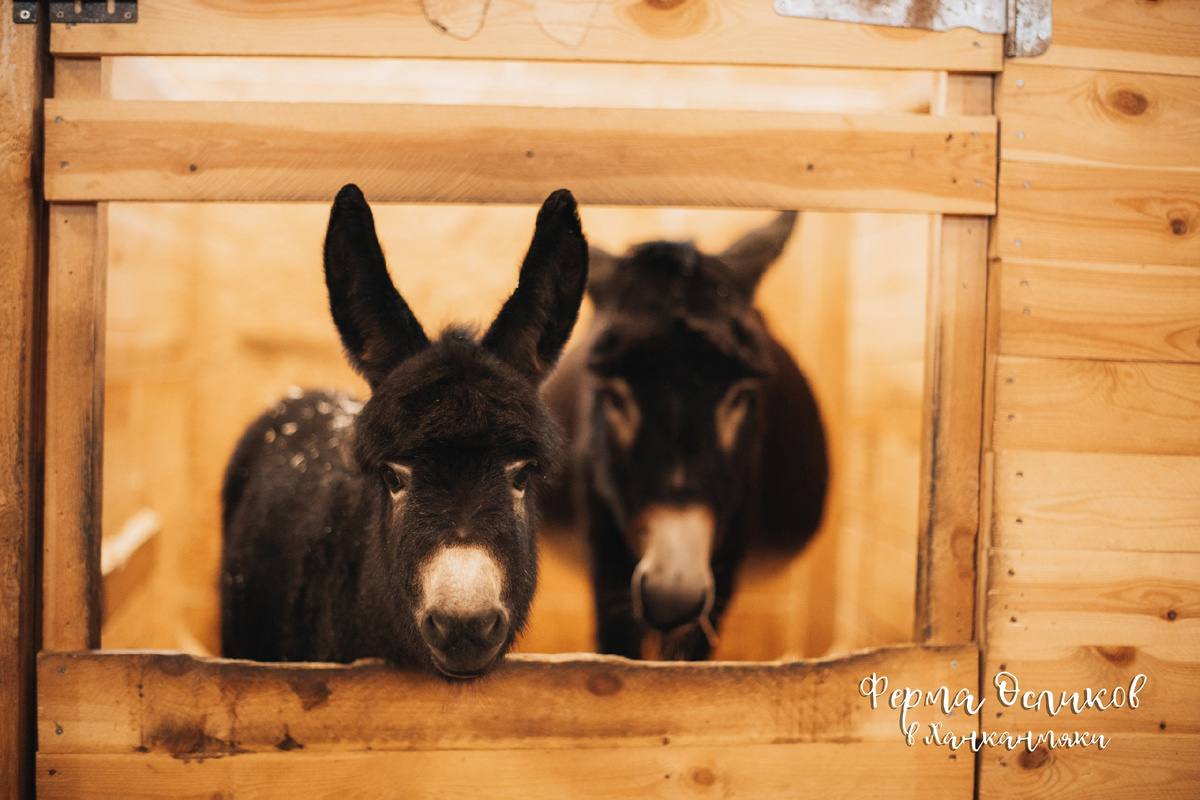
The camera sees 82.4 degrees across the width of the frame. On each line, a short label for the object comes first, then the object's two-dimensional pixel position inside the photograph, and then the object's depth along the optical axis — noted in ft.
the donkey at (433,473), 4.74
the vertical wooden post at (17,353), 5.68
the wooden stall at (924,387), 5.77
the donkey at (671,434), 7.47
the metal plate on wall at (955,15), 5.93
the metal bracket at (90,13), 5.68
